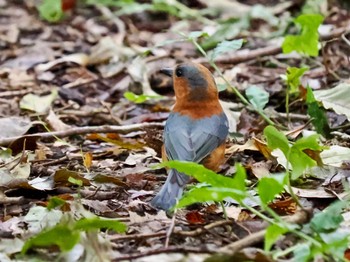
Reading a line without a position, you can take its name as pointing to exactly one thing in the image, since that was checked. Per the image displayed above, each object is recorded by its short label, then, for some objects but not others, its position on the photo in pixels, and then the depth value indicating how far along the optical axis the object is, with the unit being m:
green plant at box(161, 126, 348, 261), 5.93
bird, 8.16
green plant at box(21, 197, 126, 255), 6.14
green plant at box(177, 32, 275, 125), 10.00
